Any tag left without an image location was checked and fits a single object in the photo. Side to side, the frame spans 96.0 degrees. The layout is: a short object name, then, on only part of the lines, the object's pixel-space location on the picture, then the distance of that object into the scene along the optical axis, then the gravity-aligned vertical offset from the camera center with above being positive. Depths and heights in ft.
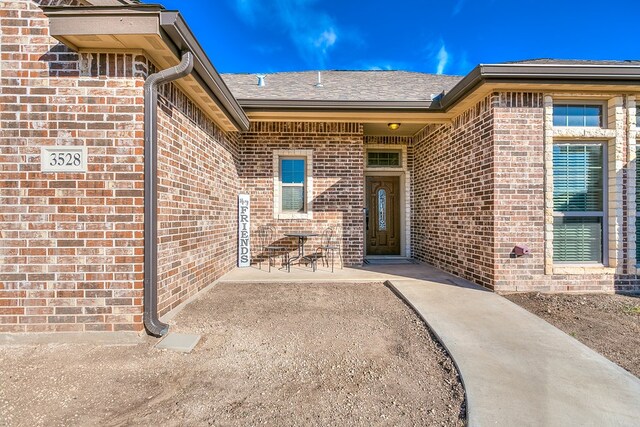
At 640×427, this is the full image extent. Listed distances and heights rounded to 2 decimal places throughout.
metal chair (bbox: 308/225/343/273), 21.83 -2.43
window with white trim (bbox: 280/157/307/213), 22.25 +2.56
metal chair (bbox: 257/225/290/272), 21.85 -2.44
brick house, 9.93 +2.39
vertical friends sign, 21.65 -1.50
